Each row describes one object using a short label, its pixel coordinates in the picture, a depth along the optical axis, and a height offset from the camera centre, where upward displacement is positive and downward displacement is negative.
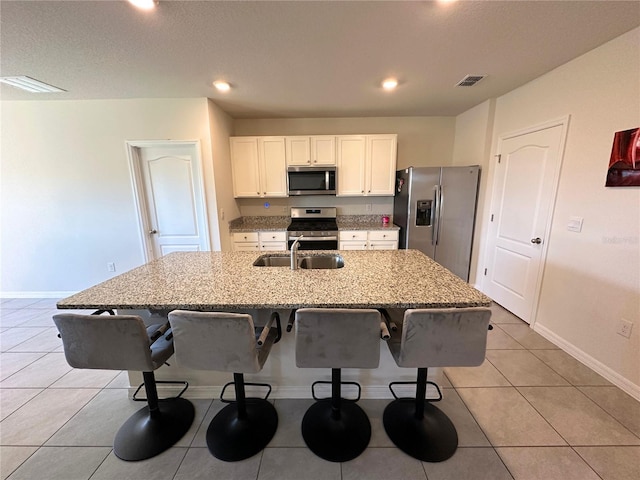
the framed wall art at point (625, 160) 1.77 +0.22
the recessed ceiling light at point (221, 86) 2.55 +1.13
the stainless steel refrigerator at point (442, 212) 3.39 -0.24
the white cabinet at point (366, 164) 3.75 +0.45
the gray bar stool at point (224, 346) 1.18 -0.72
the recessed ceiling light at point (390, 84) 2.55 +1.13
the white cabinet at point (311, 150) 3.73 +0.66
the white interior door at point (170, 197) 3.26 +0.00
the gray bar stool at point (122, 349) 1.22 -0.75
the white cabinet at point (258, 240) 3.74 -0.64
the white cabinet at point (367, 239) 3.73 -0.65
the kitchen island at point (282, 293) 1.34 -0.54
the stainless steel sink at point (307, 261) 2.18 -0.56
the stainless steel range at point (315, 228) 3.70 -0.48
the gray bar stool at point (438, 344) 1.19 -0.72
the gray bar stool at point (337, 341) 1.18 -0.69
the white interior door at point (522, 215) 2.47 -0.23
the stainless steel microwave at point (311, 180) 3.77 +0.22
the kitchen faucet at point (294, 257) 1.80 -0.43
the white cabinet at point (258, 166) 3.76 +0.44
